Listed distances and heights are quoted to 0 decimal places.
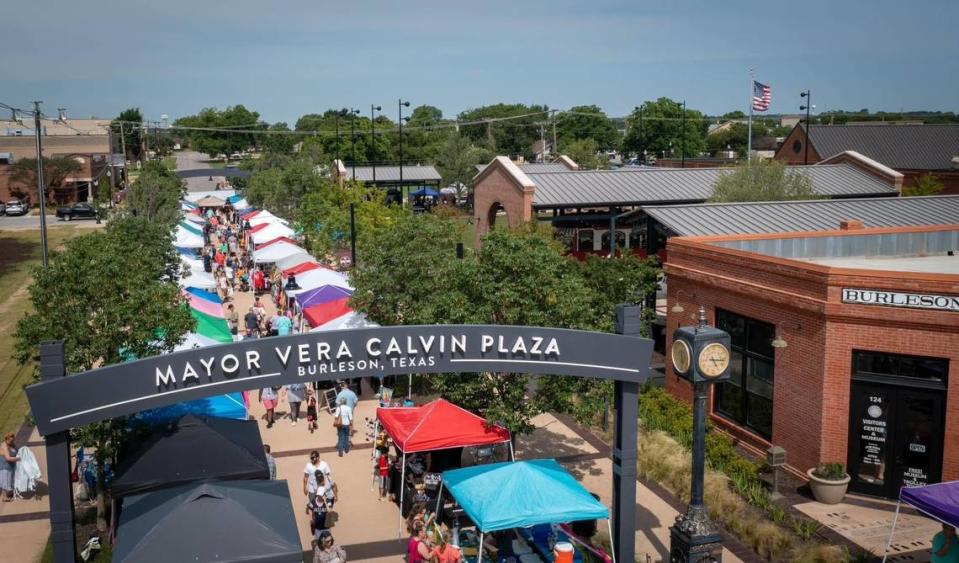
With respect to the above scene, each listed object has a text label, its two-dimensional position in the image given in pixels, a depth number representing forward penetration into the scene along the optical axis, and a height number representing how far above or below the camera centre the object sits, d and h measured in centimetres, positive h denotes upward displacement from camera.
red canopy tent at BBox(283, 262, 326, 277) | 3045 -342
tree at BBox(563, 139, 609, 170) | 8131 +113
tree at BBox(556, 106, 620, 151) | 15912 +702
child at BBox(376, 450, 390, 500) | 1608 -548
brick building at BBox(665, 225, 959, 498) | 1538 -372
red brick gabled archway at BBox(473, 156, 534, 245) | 4073 -129
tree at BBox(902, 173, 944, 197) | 4738 -119
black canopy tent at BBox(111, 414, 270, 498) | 1252 -425
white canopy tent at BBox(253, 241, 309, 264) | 3427 -325
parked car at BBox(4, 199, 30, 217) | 7850 -332
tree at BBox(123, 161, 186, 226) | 4316 -160
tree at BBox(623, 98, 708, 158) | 12875 +519
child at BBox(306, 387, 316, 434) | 2011 -559
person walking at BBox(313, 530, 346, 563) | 1166 -508
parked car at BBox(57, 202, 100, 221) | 7419 -352
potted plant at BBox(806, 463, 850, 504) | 1571 -564
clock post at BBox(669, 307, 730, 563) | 1110 -291
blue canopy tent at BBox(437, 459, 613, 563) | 1158 -449
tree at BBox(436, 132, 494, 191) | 8065 +62
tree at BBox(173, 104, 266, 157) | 17650 +735
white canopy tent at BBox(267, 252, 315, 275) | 3308 -345
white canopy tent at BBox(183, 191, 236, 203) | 7957 -240
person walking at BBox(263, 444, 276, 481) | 1542 -516
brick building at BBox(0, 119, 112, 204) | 8606 +162
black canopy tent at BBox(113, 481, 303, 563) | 1013 -427
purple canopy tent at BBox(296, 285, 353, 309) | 2559 -369
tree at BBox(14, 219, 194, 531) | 1384 -236
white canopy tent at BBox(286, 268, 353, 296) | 2716 -345
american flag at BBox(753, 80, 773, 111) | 5835 +466
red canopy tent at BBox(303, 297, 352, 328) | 2375 -390
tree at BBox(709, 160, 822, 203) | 3381 -75
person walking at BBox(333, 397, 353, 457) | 1822 -530
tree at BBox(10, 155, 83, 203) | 8306 -24
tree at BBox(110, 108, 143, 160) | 14239 +438
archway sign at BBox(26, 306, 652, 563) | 949 -233
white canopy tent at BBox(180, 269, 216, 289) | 3028 -389
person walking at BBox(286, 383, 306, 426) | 2047 -531
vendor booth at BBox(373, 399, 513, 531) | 1427 -432
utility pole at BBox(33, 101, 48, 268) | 2870 -67
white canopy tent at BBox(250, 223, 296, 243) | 3994 -292
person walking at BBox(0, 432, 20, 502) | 1598 -529
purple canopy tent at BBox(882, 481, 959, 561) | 1108 -430
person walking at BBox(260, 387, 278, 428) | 2036 -536
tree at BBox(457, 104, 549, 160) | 15038 +575
